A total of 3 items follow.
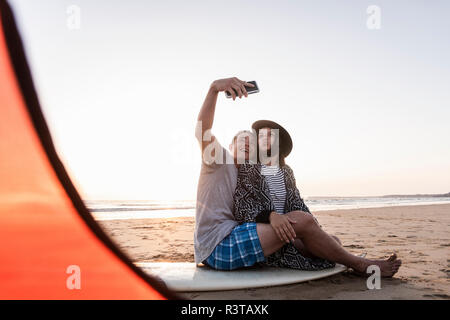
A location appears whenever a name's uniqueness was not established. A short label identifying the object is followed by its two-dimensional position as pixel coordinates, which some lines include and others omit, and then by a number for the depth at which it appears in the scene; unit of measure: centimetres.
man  250
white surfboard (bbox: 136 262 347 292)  237
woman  261
